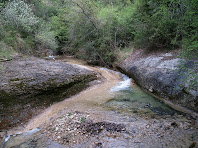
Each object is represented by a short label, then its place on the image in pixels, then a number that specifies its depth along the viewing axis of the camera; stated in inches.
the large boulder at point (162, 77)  213.5
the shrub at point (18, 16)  605.2
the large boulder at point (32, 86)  203.8
